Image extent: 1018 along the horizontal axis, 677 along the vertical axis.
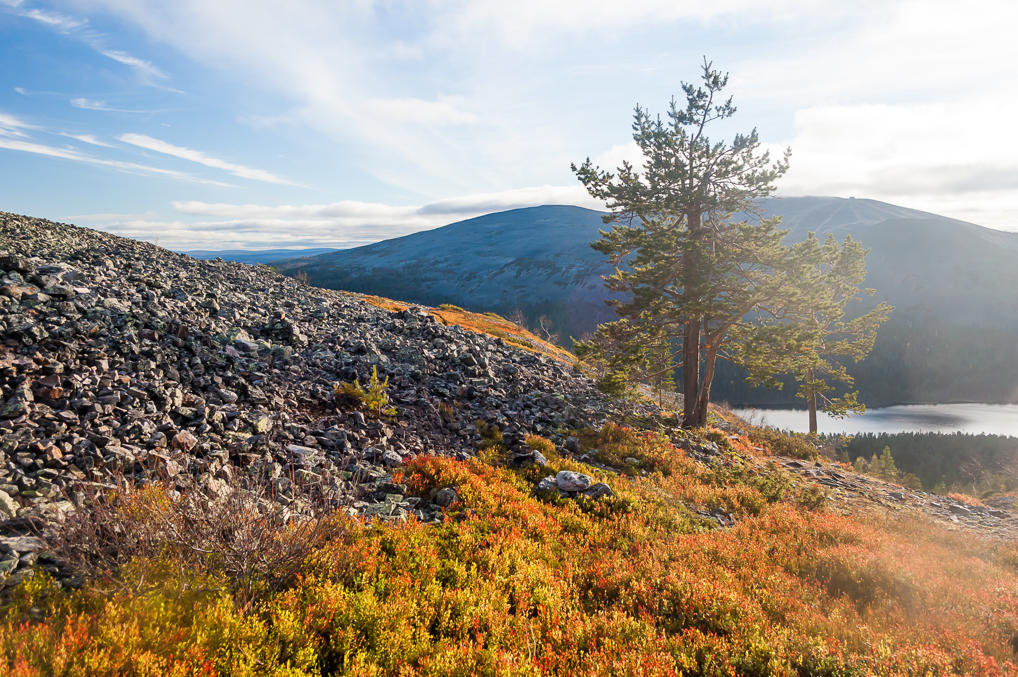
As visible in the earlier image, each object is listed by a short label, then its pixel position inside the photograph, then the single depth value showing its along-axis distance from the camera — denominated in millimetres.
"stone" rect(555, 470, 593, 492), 10484
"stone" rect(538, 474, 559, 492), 10406
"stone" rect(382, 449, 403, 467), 9953
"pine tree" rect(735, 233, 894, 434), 16078
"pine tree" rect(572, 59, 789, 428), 16406
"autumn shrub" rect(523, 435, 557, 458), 12656
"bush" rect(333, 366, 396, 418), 12148
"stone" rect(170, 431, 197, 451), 8047
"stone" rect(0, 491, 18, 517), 5505
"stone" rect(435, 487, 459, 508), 8739
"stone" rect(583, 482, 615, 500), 10234
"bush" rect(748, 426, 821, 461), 20406
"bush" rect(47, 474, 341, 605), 4816
